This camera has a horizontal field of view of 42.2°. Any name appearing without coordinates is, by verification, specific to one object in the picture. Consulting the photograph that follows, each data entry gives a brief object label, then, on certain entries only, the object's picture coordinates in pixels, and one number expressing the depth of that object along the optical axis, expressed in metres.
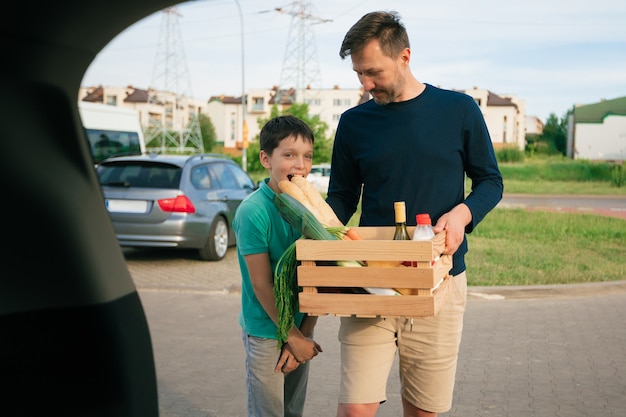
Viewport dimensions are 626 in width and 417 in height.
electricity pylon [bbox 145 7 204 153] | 79.94
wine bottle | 3.27
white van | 21.02
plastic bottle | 3.22
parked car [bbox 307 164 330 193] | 40.22
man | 3.51
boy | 3.39
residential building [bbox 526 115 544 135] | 164.38
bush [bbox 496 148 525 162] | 68.50
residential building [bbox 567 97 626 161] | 88.19
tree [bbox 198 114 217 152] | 106.38
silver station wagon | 11.62
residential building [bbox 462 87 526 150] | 118.12
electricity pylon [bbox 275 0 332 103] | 65.62
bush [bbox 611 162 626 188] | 43.19
